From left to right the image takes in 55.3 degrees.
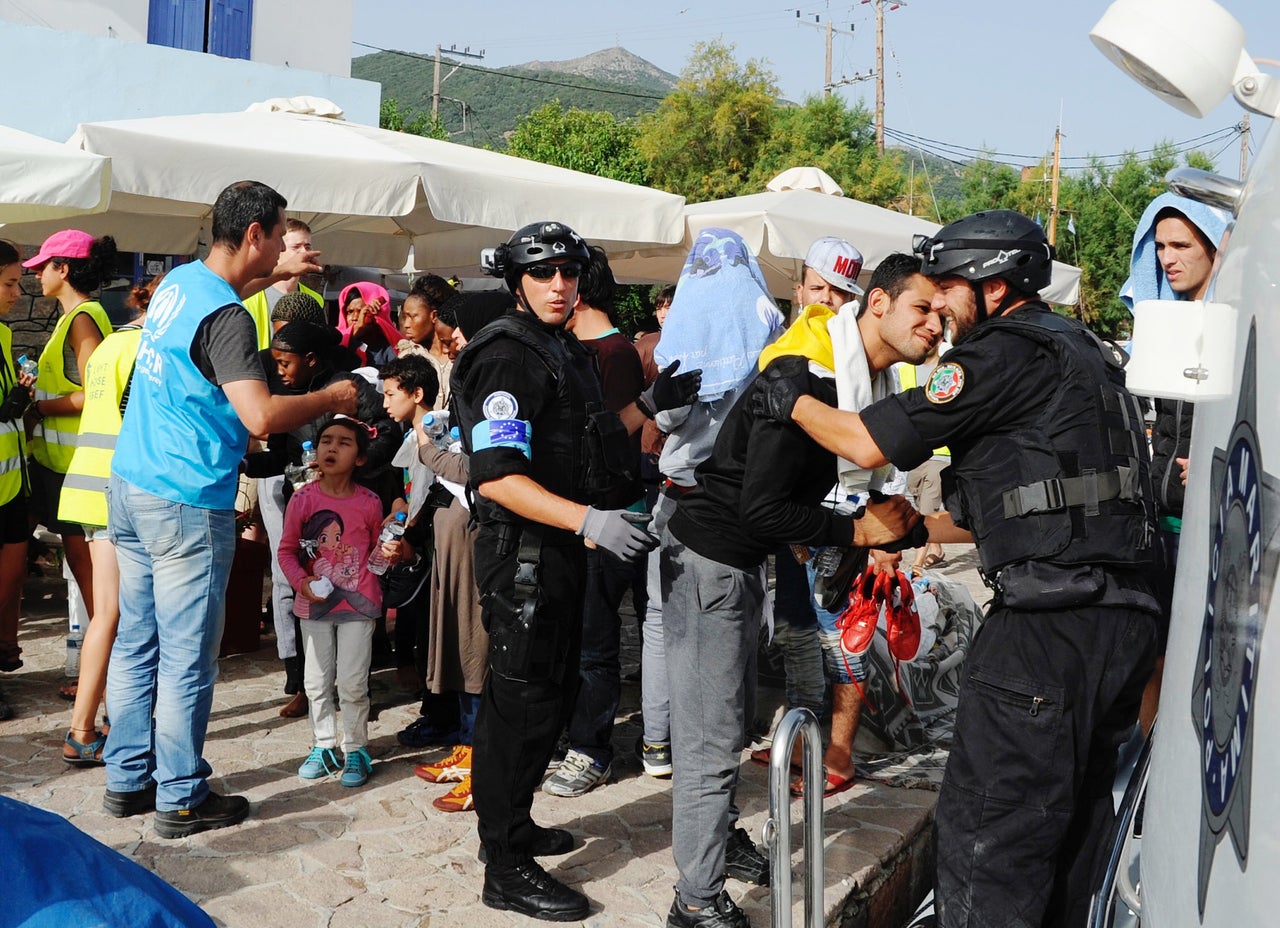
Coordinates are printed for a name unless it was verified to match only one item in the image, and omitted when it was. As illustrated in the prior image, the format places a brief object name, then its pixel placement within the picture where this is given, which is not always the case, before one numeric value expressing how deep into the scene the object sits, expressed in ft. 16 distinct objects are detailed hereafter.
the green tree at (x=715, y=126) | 119.03
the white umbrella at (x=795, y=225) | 26.11
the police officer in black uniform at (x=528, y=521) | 11.66
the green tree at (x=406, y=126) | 168.96
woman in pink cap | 18.80
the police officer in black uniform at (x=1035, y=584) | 9.36
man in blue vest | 13.03
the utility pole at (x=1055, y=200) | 132.17
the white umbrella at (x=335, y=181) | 18.28
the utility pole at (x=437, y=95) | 199.95
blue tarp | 5.65
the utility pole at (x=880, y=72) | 139.64
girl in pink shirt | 15.92
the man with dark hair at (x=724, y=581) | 11.43
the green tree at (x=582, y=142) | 134.51
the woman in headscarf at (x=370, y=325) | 23.86
